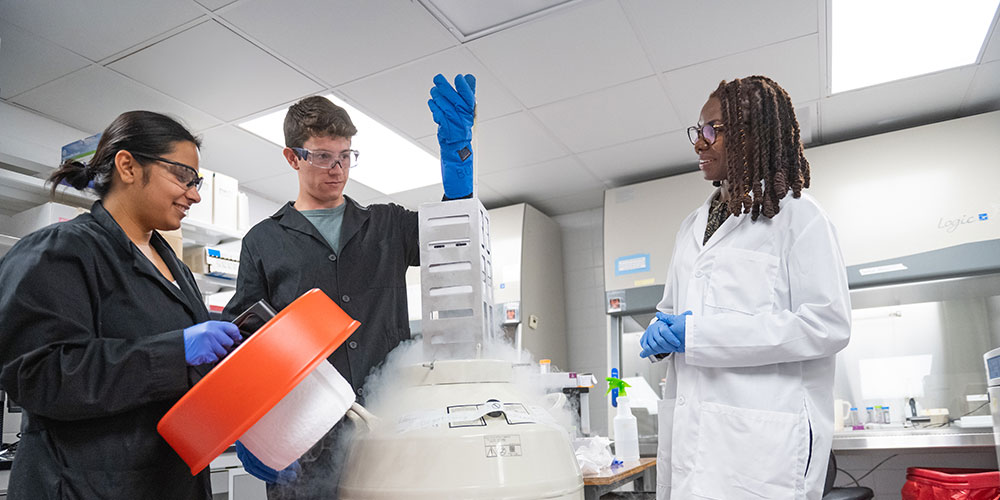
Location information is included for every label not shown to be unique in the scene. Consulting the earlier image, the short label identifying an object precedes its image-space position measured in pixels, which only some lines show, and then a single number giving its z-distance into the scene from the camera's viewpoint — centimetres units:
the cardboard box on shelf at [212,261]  336
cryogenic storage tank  88
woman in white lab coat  125
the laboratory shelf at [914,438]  302
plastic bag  233
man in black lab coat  122
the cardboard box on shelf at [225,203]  347
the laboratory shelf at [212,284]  343
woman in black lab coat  99
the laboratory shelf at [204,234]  332
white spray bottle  279
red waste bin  292
